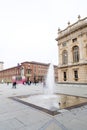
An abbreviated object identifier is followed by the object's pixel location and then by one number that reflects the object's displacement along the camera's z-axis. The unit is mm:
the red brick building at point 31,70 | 45169
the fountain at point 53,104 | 4574
